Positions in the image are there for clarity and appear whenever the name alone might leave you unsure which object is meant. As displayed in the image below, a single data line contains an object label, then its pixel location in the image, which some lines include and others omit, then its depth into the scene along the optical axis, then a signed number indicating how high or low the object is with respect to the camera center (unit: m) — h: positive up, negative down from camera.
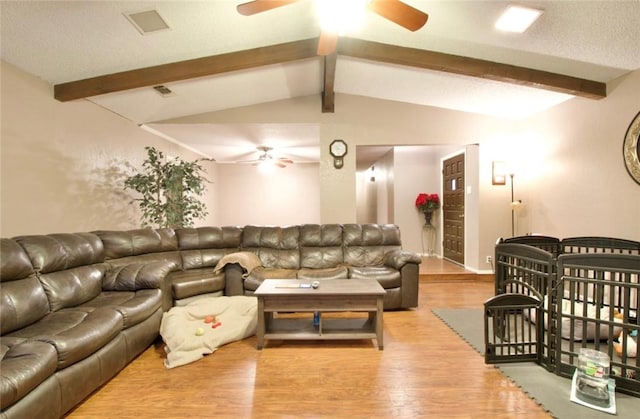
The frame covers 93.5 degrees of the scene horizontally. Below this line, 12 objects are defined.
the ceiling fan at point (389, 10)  1.94 +1.30
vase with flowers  6.30 +0.06
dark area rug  1.76 -1.23
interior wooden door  5.51 -0.07
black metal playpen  1.93 -0.72
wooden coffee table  2.60 -0.86
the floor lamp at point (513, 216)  4.80 -0.20
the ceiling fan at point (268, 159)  6.45 +1.07
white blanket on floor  2.44 -1.08
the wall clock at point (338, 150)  4.96 +0.92
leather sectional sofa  1.64 -0.73
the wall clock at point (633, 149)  3.01 +0.54
